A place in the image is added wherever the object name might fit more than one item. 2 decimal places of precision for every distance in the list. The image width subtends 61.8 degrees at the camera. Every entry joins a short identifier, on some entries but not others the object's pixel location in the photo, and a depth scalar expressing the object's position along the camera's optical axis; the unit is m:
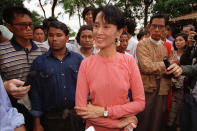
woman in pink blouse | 1.42
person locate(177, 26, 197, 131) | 1.94
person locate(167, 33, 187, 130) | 3.06
